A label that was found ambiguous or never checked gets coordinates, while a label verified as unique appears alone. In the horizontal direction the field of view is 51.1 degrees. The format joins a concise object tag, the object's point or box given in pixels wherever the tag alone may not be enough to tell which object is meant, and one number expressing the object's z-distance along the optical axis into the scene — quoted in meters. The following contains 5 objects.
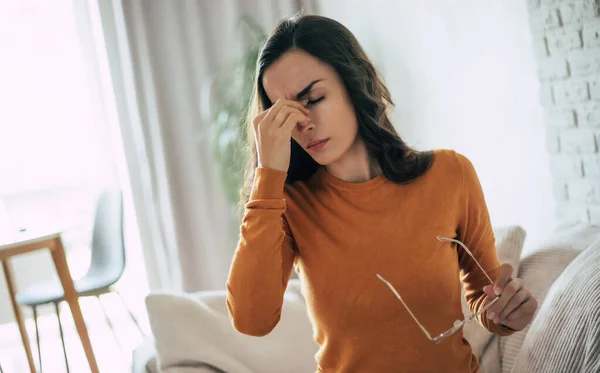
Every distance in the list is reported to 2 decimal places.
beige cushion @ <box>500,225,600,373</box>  1.52
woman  1.10
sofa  1.34
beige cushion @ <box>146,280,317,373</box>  1.65
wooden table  2.94
